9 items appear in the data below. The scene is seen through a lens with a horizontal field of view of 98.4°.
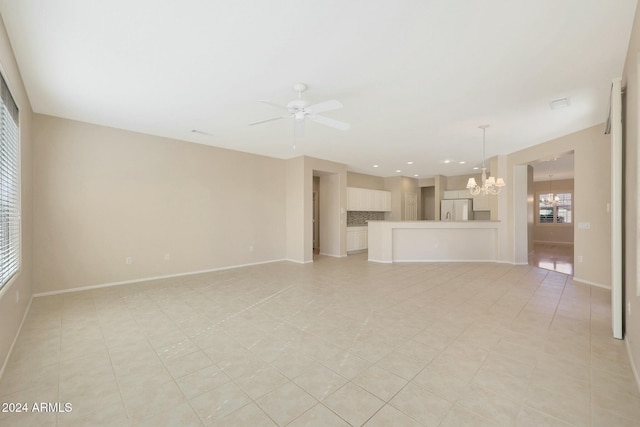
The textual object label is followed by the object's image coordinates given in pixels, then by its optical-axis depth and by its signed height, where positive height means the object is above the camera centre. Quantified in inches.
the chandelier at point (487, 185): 209.8 +20.7
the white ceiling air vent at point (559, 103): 141.6 +56.8
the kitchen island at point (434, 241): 275.1 -29.4
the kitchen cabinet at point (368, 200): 354.5 +16.6
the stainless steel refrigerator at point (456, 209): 379.6 +3.7
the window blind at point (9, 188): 95.8 +9.5
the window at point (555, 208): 444.5 +5.9
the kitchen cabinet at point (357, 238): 337.4 -33.3
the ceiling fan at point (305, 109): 115.7 +44.9
